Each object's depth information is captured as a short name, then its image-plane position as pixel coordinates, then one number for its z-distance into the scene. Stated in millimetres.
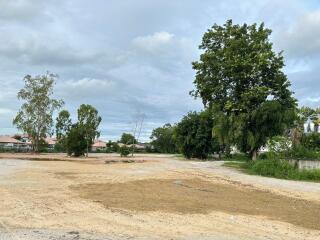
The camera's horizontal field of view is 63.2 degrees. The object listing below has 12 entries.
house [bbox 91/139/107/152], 78446
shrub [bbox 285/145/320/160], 16667
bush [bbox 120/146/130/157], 37067
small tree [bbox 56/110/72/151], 44918
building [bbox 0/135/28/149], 67674
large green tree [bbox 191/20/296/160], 21446
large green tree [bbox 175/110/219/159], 30664
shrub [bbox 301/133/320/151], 18918
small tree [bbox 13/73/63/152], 42280
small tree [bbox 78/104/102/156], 41733
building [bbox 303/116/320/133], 32148
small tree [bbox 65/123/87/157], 35652
